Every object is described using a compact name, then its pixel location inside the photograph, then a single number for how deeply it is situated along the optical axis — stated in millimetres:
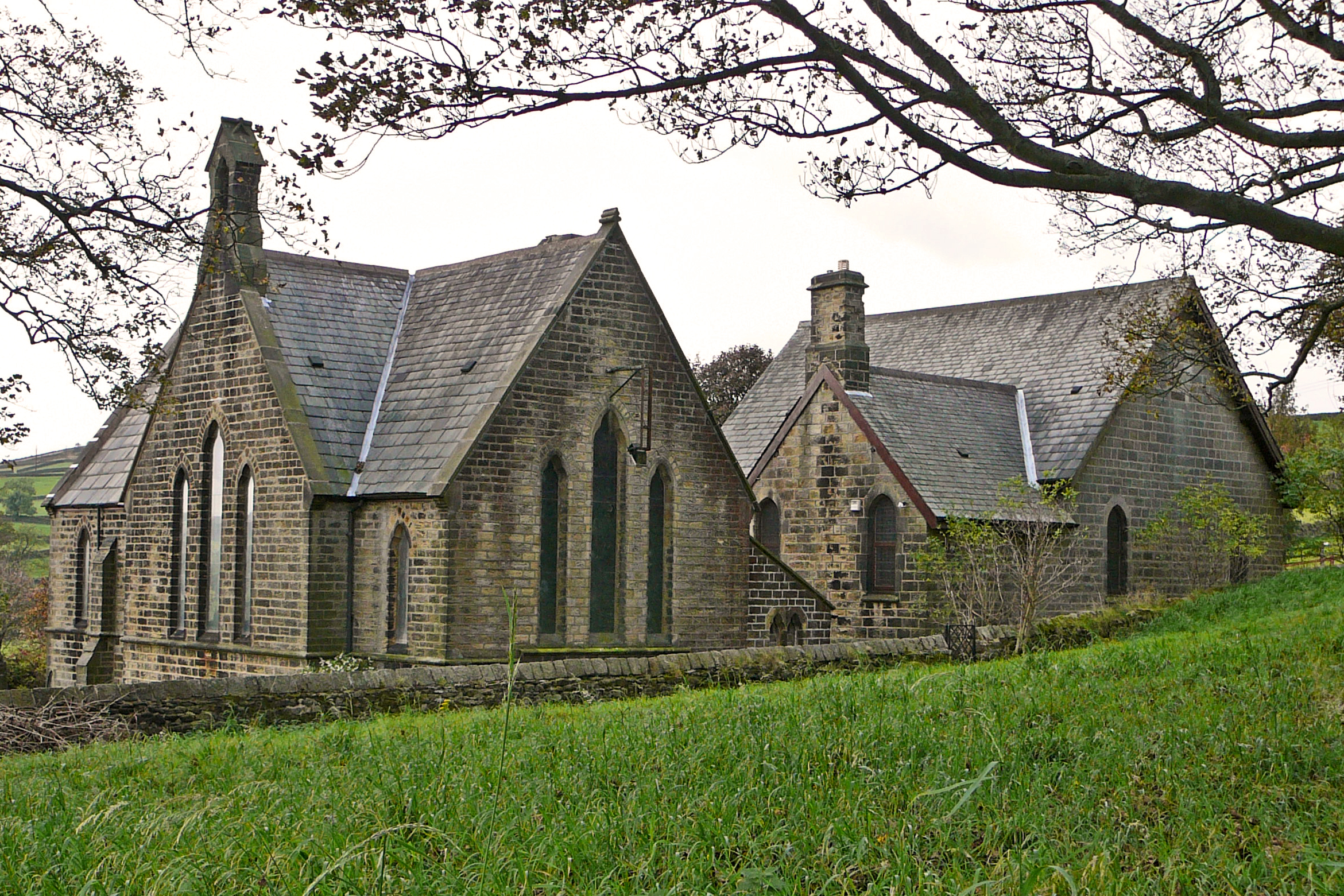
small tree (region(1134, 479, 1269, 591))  30547
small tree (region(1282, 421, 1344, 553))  31641
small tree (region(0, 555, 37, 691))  42156
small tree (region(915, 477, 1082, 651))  25828
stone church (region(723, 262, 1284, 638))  27422
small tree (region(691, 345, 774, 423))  54531
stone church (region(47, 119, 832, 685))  21922
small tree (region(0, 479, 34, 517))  71625
